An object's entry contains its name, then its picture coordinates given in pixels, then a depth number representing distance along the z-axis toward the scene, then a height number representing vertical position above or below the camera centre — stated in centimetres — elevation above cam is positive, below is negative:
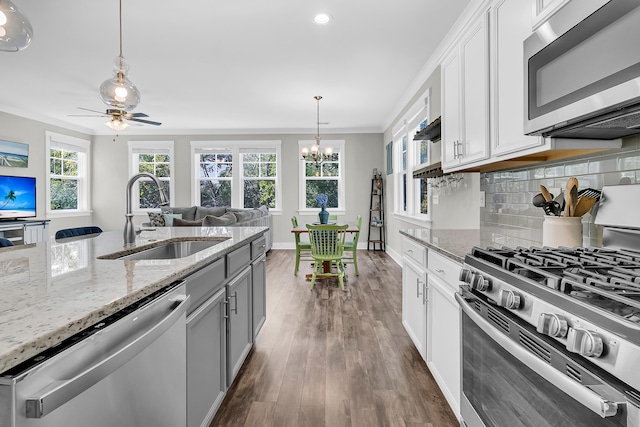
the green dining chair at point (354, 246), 483 -55
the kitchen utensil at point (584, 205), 148 +1
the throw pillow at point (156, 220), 615 -22
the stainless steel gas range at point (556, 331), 64 -28
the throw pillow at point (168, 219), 639 -21
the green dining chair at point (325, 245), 425 -46
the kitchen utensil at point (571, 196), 149 +5
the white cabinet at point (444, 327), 167 -63
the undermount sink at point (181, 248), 215 -25
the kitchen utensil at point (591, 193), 150 +6
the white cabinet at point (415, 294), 218 -60
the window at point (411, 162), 457 +68
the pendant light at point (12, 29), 156 +82
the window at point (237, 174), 789 +77
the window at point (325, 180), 781 +61
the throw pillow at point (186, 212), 742 -9
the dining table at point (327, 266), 474 -79
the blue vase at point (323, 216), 519 -14
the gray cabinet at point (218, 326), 142 -60
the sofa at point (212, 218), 521 -16
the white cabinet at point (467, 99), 199 +70
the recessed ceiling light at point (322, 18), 300 +165
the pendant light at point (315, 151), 586 +95
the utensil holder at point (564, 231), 149 -10
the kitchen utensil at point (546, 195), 163 +6
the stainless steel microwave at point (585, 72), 99 +45
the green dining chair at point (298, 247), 487 -55
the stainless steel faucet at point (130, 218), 190 -6
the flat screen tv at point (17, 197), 575 +18
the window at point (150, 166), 796 +95
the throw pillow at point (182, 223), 521 -23
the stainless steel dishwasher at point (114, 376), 60 -35
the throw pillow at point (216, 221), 512 -20
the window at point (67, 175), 693 +68
